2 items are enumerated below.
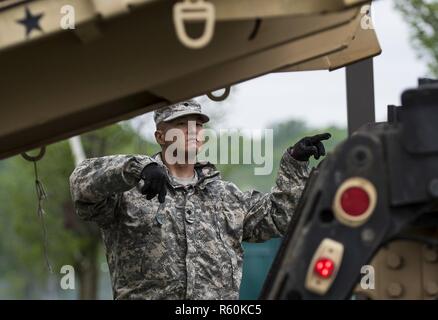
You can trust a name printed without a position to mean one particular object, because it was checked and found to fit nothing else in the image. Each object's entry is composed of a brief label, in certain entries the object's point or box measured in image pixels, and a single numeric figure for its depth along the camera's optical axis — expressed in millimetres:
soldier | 6109
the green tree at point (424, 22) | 10846
